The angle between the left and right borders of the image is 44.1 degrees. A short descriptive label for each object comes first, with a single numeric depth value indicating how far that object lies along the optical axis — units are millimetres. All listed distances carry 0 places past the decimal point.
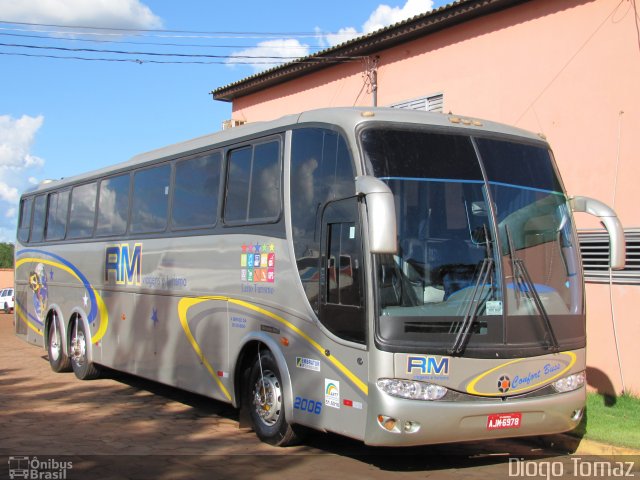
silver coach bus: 6773
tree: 66662
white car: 40594
